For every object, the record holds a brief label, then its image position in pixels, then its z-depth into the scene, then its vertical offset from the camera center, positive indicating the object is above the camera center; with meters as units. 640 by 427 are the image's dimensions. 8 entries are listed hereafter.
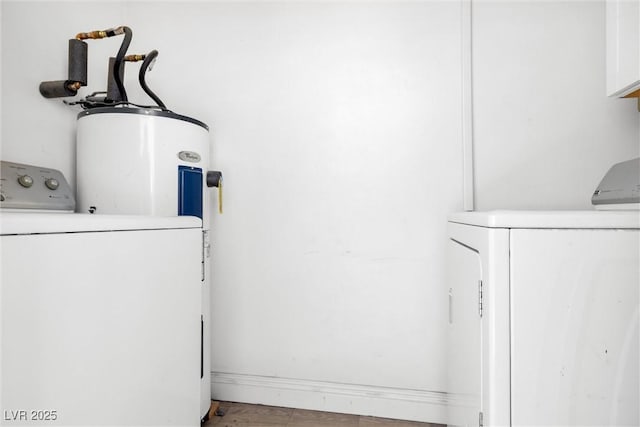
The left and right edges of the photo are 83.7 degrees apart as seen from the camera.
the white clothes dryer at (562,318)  0.62 -0.18
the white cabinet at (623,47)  0.90 +0.44
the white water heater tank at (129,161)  1.11 +0.17
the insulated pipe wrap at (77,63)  1.20 +0.52
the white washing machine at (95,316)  0.56 -0.20
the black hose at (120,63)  1.20 +0.53
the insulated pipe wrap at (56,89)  1.19 +0.43
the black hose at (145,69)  1.26 +0.52
